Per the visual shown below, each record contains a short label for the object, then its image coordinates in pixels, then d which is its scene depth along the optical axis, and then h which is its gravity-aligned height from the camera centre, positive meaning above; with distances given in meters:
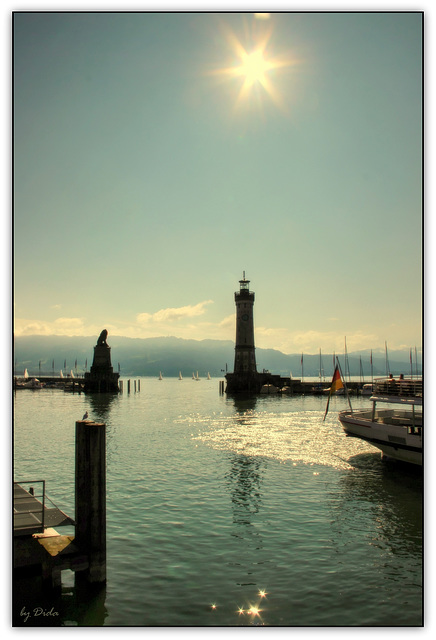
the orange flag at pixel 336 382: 37.97 -2.83
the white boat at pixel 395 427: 26.91 -5.03
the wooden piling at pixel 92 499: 13.05 -4.21
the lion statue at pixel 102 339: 108.20 +1.97
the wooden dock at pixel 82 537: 12.88 -5.44
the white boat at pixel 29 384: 136.62 -10.79
